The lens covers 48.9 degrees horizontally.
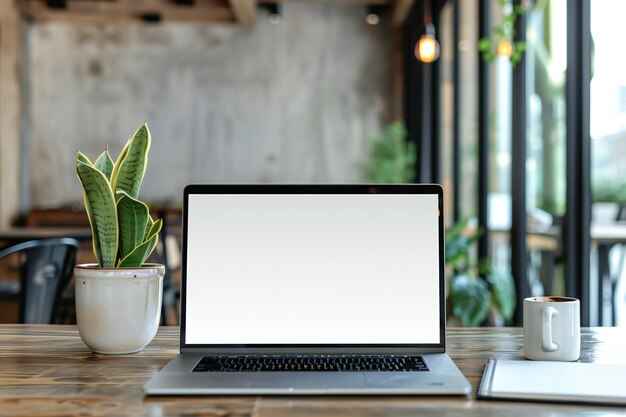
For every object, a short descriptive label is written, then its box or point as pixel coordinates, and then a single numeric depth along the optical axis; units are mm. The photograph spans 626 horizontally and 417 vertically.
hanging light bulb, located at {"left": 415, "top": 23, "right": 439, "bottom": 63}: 4766
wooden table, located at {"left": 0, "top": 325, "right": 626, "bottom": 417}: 828
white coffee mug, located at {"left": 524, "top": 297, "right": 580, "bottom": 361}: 1063
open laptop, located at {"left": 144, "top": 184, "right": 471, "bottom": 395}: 1097
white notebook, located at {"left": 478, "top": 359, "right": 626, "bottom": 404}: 867
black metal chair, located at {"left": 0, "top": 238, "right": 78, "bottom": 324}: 1945
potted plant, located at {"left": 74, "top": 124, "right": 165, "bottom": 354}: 1107
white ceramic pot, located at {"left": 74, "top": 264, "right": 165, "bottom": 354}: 1109
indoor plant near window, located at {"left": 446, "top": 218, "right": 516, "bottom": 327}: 3383
